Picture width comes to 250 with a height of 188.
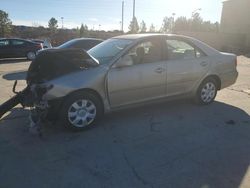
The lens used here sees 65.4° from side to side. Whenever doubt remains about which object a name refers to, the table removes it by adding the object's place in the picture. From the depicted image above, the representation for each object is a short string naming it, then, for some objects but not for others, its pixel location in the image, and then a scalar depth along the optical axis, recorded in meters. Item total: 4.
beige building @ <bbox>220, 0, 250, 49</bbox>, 24.69
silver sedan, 3.18
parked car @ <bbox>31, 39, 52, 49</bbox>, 12.96
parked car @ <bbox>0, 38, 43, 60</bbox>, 11.63
